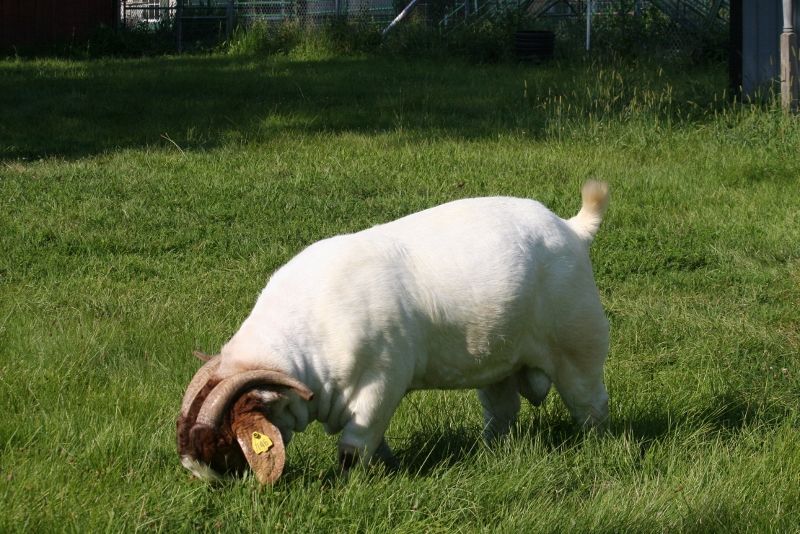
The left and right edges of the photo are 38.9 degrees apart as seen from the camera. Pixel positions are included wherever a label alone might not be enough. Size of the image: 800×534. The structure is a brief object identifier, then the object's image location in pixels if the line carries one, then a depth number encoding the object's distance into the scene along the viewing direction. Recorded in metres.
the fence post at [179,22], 25.80
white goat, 4.12
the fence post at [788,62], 11.61
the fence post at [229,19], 26.10
